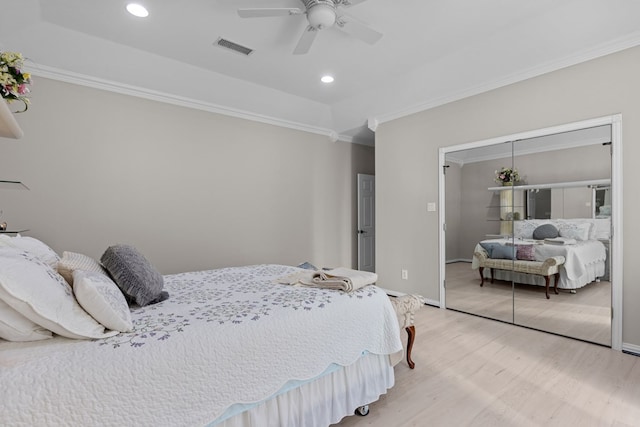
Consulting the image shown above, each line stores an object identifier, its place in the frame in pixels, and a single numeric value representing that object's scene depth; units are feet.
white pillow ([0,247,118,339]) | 3.64
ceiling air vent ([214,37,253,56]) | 10.31
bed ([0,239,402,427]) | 3.43
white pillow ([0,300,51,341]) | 3.73
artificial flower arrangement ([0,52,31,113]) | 5.26
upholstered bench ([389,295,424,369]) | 7.60
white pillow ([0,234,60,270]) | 5.56
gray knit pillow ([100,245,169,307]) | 5.63
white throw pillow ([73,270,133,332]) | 4.22
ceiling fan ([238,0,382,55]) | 7.64
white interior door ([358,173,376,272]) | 18.58
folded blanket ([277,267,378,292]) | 6.61
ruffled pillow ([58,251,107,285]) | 5.08
